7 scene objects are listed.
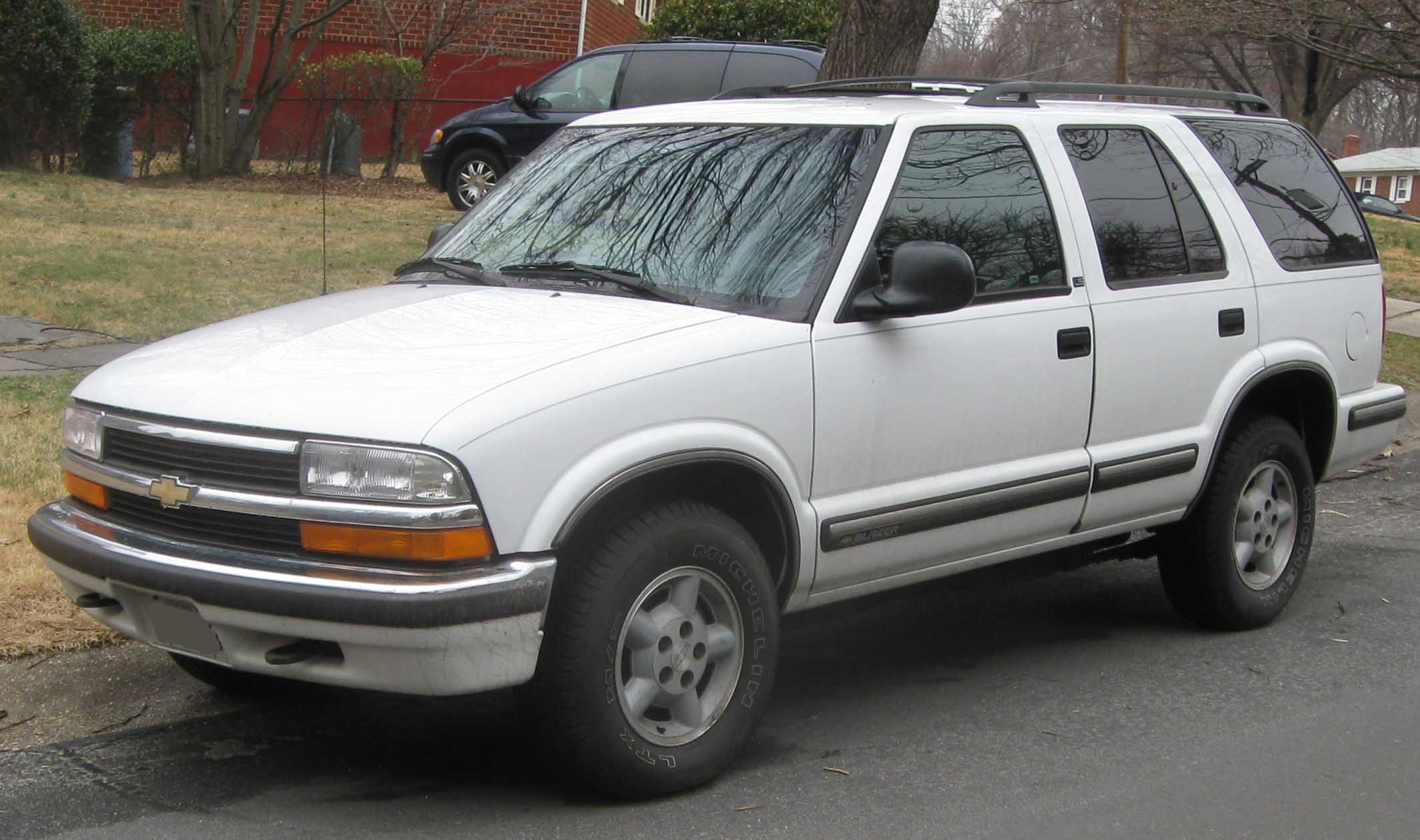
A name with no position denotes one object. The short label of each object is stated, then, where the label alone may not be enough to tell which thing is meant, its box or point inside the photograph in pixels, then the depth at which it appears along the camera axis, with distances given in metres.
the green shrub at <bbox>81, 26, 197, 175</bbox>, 17.58
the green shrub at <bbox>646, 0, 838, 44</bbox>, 20.69
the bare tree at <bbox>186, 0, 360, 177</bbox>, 16.91
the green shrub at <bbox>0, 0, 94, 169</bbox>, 16.12
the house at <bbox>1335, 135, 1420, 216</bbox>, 68.38
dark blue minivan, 15.09
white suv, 3.72
